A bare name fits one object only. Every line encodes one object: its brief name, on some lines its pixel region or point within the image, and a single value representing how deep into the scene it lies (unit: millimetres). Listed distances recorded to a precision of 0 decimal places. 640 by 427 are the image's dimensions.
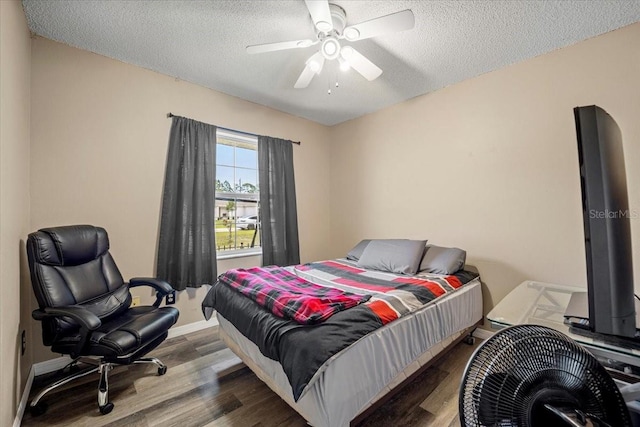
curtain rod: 2615
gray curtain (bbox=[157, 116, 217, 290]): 2570
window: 3143
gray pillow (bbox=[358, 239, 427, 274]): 2533
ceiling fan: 1512
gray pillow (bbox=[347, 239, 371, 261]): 3124
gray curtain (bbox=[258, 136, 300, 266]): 3266
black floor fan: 526
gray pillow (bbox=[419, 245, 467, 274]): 2400
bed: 1211
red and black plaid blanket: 1421
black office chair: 1592
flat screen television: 649
